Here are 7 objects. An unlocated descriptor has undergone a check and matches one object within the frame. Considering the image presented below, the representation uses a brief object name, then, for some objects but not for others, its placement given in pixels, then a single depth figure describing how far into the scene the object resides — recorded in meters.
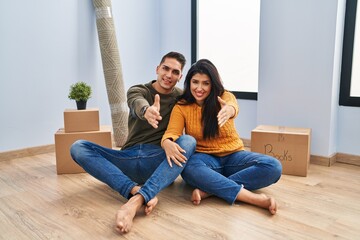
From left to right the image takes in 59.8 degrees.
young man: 1.42
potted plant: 2.07
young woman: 1.49
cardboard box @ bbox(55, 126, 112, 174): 2.00
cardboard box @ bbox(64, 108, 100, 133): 2.03
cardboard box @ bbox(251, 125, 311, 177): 1.96
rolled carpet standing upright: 2.68
